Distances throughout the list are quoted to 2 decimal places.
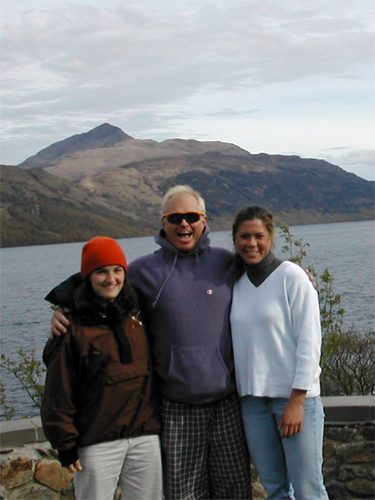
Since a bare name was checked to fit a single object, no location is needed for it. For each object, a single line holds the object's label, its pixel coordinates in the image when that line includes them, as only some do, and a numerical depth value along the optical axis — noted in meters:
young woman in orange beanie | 2.63
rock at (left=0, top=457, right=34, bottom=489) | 3.77
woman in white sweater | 2.75
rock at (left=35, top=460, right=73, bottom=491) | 3.81
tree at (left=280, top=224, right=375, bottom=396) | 6.40
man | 2.83
